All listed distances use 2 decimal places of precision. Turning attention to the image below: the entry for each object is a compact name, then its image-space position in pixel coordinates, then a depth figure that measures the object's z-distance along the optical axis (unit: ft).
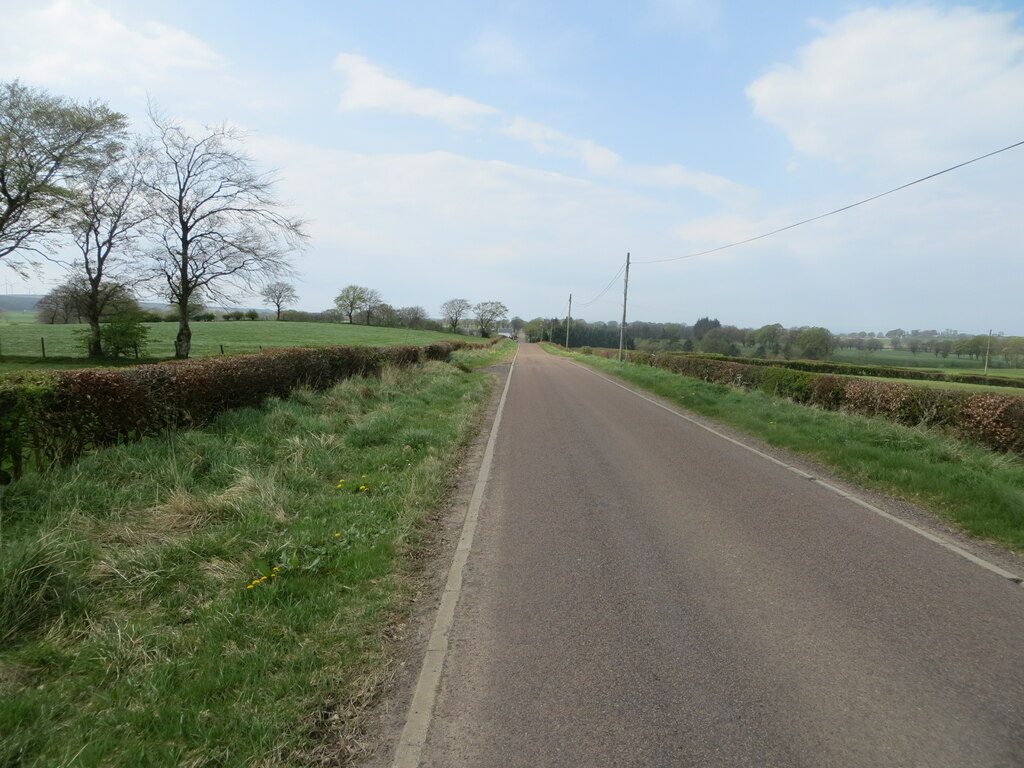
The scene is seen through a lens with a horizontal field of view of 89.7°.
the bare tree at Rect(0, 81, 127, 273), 72.79
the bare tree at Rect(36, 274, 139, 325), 114.52
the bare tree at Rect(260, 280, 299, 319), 243.60
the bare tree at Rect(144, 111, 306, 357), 101.09
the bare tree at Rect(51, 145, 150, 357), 89.51
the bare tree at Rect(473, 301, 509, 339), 459.32
